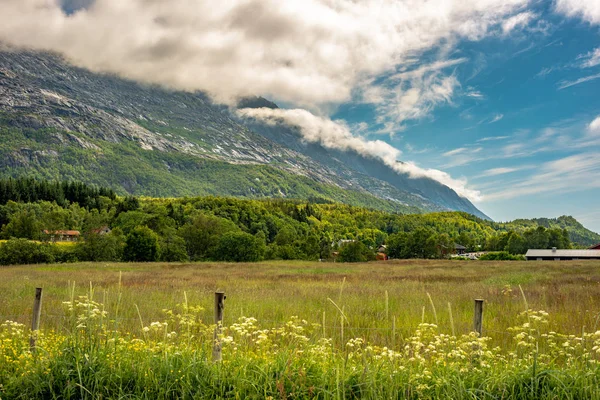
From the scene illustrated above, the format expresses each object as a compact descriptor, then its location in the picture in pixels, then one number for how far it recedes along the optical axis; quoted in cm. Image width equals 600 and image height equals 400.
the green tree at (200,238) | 8694
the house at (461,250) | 17790
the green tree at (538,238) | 14204
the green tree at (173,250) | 7500
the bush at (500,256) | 9219
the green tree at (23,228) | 8206
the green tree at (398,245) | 12731
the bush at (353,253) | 8447
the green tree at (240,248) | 7669
